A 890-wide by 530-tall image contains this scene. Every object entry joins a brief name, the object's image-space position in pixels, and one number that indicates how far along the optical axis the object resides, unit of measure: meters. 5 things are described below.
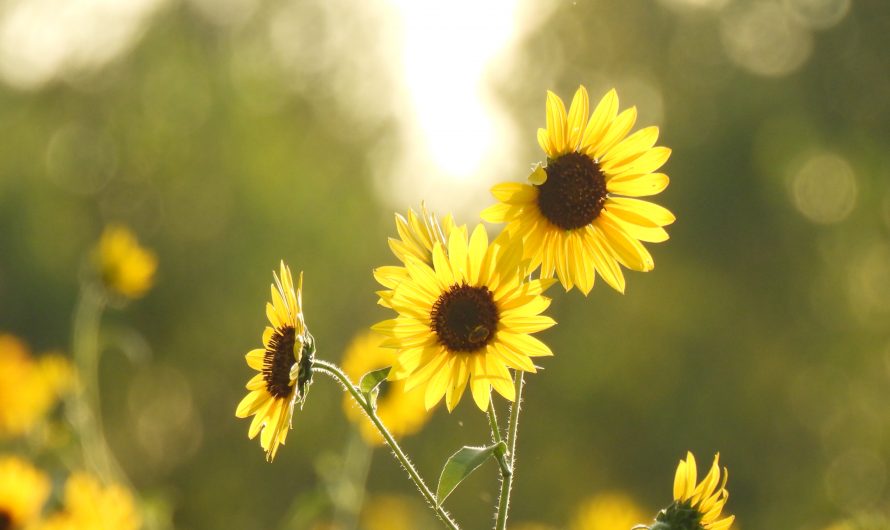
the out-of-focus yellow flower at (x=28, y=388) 10.55
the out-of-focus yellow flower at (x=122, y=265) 11.00
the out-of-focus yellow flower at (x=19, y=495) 8.55
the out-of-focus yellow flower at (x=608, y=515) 10.80
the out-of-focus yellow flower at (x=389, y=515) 15.09
